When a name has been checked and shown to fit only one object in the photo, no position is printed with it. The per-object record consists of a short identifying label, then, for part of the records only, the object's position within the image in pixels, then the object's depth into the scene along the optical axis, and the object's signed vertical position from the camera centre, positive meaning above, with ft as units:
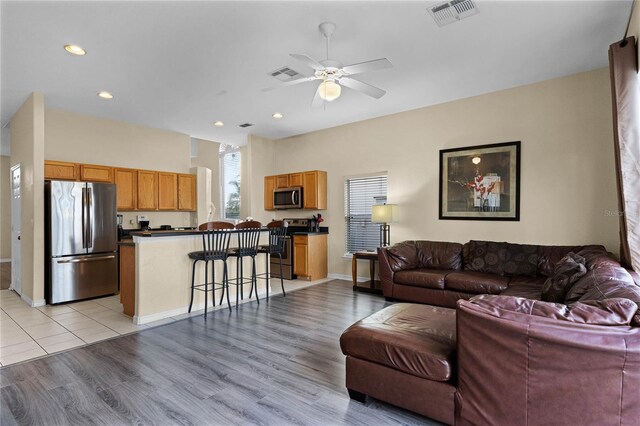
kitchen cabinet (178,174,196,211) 22.17 +1.40
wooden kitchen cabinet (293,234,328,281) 20.57 -2.88
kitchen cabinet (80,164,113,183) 18.11 +2.27
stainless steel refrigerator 15.43 -1.35
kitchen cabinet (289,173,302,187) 22.48 +2.24
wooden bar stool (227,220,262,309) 14.70 -1.70
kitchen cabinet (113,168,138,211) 19.30 +1.51
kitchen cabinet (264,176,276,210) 24.02 +1.60
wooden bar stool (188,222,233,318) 13.38 -1.59
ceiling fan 9.32 +4.22
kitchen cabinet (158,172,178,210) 21.15 +1.43
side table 17.22 -3.33
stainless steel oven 21.15 -3.26
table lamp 17.48 -0.13
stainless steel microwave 22.08 +0.95
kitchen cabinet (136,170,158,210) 20.19 +1.42
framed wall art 14.97 +1.34
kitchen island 12.51 -2.49
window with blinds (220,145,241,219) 29.48 +2.90
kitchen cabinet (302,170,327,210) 21.53 +1.44
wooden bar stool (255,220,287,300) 16.32 -1.58
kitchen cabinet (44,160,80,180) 16.81 +2.29
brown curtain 9.34 +2.10
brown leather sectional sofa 5.01 -2.69
